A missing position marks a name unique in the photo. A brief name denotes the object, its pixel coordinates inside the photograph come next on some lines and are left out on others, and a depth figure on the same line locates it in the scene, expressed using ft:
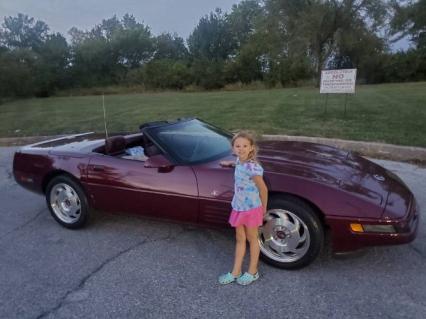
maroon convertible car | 8.95
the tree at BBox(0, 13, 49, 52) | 167.84
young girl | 8.56
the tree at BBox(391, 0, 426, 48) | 120.67
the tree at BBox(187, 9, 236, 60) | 177.78
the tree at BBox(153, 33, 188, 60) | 169.17
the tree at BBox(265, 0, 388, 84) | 103.81
